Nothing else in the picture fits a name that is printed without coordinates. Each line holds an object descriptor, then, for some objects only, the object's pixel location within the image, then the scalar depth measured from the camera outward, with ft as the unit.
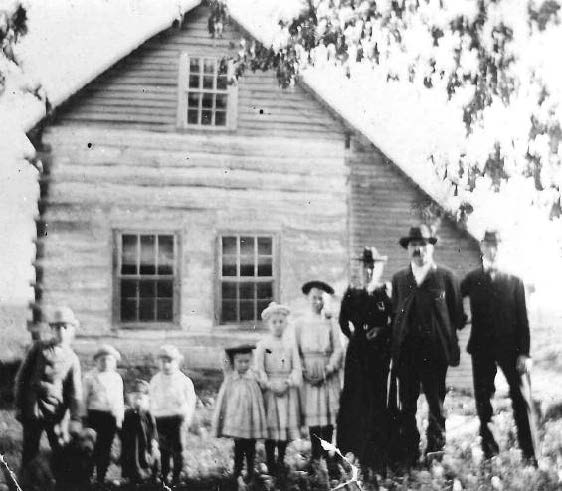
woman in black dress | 14.01
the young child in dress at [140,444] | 13.84
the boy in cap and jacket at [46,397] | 13.78
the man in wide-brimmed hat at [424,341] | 14.21
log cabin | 14.89
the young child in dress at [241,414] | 13.85
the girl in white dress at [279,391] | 14.08
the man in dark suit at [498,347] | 14.66
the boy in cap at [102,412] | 13.78
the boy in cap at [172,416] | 13.89
